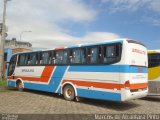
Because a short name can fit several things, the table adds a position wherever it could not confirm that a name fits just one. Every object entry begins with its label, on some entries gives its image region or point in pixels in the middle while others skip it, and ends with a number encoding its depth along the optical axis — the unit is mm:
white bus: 6134
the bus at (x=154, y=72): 7871
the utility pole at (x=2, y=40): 11794
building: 21665
